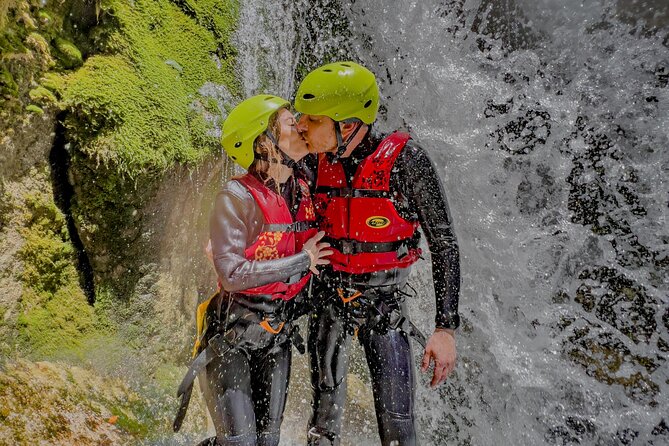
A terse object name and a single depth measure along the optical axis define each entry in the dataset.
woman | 2.42
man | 2.64
